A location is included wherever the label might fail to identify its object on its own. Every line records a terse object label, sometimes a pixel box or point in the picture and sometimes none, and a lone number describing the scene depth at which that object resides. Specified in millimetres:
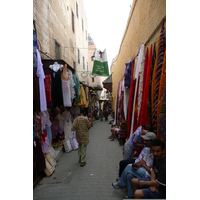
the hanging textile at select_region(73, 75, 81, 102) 5530
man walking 4668
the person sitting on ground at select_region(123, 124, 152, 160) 3370
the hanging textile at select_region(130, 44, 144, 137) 3852
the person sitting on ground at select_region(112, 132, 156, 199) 2635
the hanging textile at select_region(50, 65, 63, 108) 4117
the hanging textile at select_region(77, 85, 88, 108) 6752
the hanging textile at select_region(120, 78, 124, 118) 6905
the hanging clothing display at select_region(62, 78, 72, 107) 4326
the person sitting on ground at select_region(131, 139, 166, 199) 2082
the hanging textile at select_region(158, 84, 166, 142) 1960
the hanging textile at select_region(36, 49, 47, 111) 3004
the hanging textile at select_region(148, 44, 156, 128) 2900
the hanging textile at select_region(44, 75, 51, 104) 3727
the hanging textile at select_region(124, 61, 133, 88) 5395
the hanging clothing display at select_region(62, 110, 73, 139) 6230
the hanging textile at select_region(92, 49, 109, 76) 8552
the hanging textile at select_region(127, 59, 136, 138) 4580
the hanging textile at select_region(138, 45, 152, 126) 2996
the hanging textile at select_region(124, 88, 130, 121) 5989
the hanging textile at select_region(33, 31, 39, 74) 2880
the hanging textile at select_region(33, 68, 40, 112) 2760
